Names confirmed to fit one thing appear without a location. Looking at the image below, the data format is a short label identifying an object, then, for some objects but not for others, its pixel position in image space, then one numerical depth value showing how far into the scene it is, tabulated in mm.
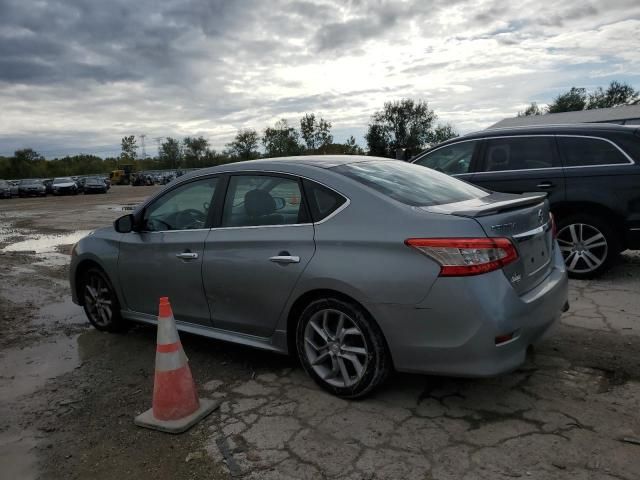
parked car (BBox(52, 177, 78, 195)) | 45375
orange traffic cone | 3268
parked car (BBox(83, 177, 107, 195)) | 45000
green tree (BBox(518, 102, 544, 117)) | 89450
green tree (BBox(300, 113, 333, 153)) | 86062
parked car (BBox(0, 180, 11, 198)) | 44906
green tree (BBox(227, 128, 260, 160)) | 98825
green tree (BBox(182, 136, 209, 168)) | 106125
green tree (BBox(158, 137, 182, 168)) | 108938
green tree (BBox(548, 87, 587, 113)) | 74000
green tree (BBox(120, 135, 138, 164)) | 126875
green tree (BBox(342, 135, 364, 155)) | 69300
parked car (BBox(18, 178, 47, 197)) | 44812
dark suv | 5617
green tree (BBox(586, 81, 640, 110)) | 74356
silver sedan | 2891
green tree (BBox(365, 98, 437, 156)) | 79375
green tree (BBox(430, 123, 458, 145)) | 83188
